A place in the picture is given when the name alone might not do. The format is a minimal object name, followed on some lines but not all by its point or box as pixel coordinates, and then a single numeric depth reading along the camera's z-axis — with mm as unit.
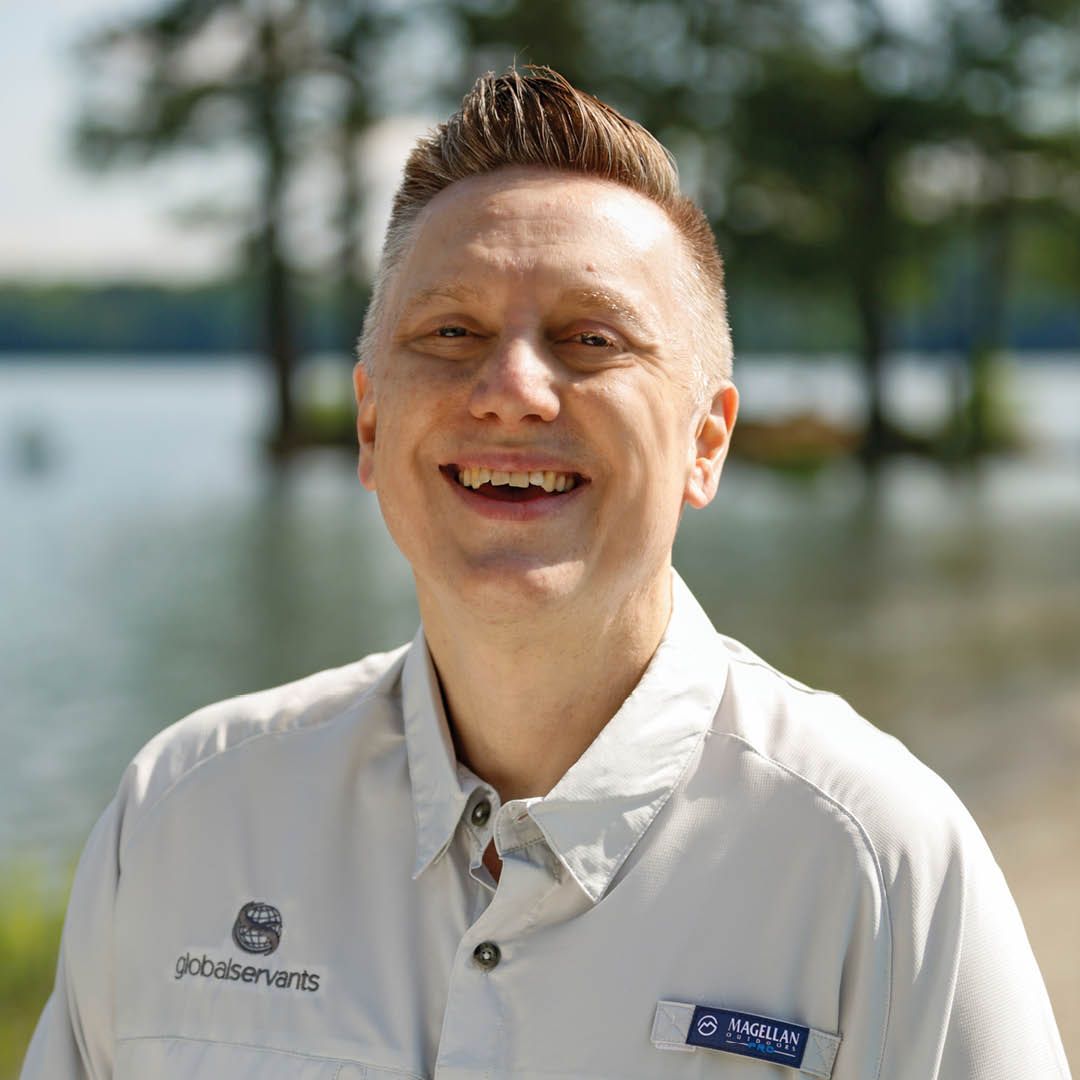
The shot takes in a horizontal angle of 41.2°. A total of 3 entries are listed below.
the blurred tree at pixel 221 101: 13250
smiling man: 1184
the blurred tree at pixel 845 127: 14359
